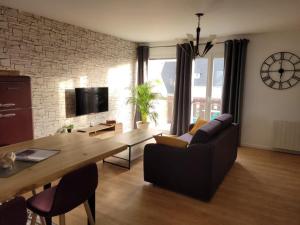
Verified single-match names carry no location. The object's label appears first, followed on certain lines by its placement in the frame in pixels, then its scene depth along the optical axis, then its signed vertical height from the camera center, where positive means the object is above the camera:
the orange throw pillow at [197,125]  4.30 -0.66
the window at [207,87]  5.41 +0.08
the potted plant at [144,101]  5.86 -0.32
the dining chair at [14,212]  1.06 -0.60
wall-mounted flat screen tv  4.64 -0.25
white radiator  4.59 -0.89
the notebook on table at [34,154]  1.65 -0.51
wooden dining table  1.29 -0.52
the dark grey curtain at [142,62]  6.22 +0.74
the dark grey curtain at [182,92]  5.57 -0.06
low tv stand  4.69 -0.91
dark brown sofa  2.66 -0.92
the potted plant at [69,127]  4.30 -0.76
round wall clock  4.55 +0.43
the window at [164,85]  6.25 +0.12
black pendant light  3.35 +0.70
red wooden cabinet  3.09 -0.32
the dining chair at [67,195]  1.46 -0.74
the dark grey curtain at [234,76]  4.89 +0.32
